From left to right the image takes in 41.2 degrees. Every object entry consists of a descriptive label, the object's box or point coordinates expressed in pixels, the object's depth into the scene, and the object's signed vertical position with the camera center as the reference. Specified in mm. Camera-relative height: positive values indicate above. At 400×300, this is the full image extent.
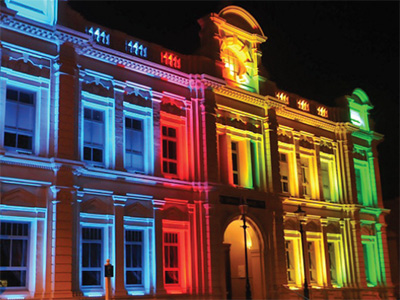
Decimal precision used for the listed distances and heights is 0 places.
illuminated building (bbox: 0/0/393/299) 17938 +4295
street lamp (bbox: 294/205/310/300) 22953 +1575
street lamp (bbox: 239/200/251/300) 21500 +2496
